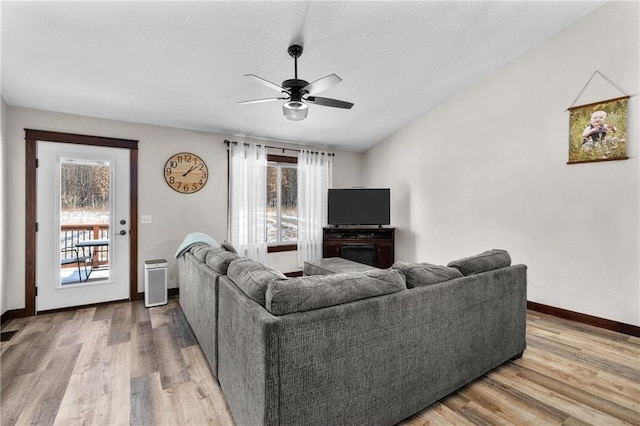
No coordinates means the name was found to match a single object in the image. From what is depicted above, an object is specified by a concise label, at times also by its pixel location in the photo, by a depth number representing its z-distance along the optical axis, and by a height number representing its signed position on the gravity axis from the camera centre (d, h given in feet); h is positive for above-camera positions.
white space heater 12.02 -2.90
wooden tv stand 16.94 -1.86
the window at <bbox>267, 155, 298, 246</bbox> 16.74 +0.68
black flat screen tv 17.02 +0.32
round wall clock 13.56 +1.86
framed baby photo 9.70 +2.74
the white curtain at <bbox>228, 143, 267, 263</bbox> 15.14 +0.64
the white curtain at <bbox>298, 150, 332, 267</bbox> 17.46 +0.60
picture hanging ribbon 9.67 +4.27
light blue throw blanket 10.77 -1.10
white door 11.28 -0.49
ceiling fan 7.69 +3.29
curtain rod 14.96 +3.62
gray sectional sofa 4.31 -2.22
